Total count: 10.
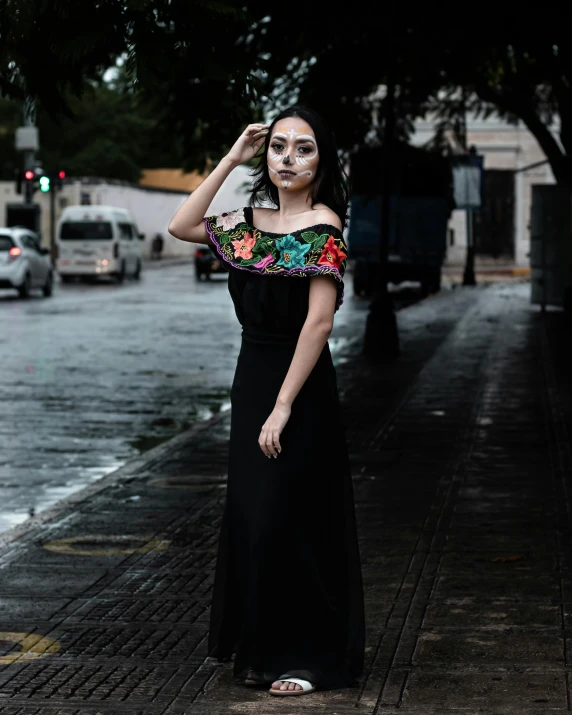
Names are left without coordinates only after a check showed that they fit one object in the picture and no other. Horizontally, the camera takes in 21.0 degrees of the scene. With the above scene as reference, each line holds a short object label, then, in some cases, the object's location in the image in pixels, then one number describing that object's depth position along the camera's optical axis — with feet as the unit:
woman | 16.22
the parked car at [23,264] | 109.50
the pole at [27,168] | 133.59
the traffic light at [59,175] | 131.95
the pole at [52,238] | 176.26
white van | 140.46
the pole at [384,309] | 56.95
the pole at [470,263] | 134.41
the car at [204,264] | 145.59
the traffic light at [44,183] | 124.99
